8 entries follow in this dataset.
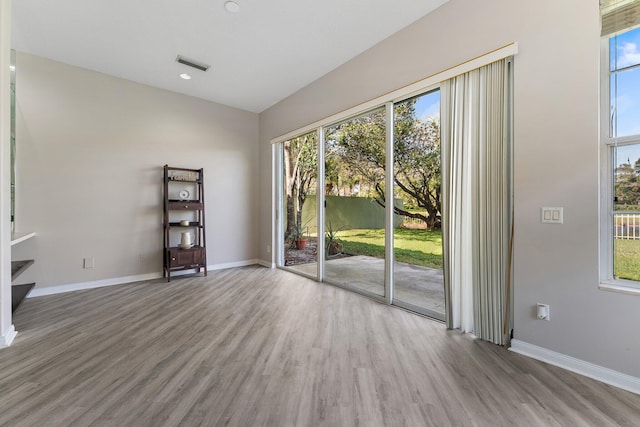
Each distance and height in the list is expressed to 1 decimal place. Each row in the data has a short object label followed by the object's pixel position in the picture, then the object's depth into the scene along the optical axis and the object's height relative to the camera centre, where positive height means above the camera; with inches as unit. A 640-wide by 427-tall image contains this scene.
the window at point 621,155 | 66.3 +14.6
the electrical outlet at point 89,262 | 143.1 -26.5
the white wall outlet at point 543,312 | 74.6 -28.0
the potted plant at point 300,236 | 177.3 -16.0
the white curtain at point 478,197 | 82.7 +5.0
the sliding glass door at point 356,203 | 128.7 +5.2
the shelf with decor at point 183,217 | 159.8 -2.7
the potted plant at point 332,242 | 153.5 -17.0
